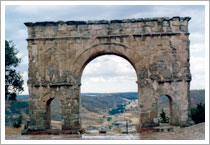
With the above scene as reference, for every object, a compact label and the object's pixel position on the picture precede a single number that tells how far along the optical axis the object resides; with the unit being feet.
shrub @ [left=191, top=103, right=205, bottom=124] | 63.65
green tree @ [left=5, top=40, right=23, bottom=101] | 65.98
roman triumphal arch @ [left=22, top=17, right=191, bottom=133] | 48.52
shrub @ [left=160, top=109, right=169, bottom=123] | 65.10
